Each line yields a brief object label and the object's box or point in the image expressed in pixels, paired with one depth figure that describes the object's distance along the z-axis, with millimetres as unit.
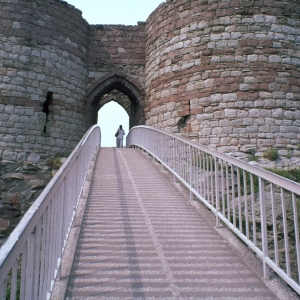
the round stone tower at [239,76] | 9148
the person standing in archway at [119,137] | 14508
